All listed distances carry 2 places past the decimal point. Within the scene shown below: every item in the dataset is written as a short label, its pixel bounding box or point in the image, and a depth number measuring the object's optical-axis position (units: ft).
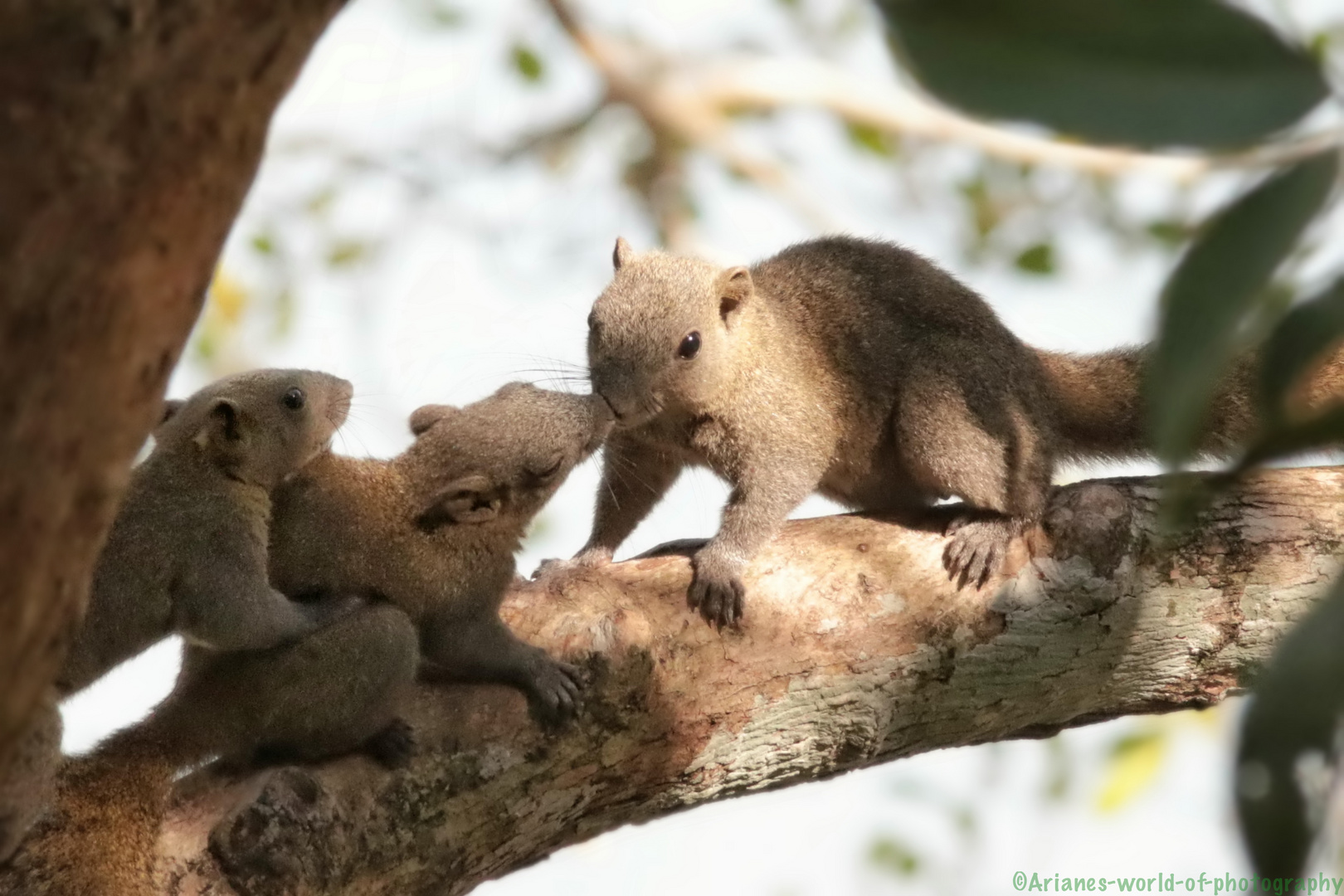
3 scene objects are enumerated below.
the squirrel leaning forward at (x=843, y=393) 37.22
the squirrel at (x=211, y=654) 26.18
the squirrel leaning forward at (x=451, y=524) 30.35
